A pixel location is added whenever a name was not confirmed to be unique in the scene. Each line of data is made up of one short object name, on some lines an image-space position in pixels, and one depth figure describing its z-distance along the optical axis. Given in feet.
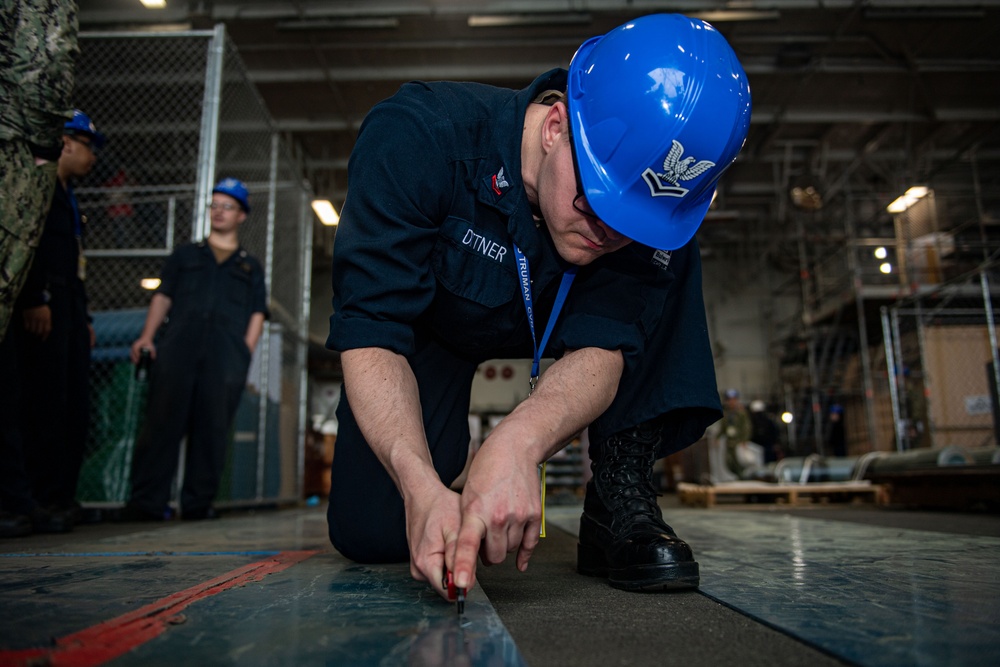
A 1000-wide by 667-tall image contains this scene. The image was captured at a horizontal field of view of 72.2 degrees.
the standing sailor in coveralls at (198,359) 12.01
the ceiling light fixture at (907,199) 34.09
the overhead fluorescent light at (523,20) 26.73
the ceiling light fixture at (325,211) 28.07
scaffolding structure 27.40
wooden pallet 20.31
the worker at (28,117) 5.25
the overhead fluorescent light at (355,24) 27.68
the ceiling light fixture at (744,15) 26.35
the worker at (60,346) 9.25
